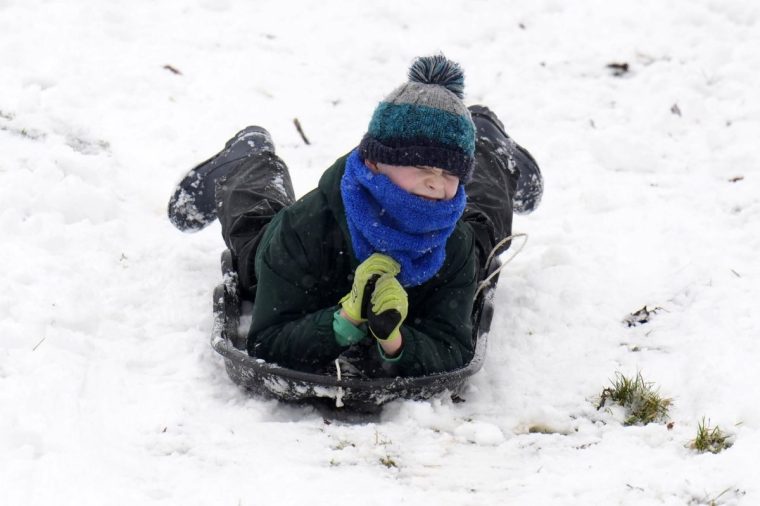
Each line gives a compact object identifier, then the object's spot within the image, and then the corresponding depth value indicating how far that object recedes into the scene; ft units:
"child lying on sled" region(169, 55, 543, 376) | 21.67
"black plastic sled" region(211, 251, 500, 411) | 22.24
